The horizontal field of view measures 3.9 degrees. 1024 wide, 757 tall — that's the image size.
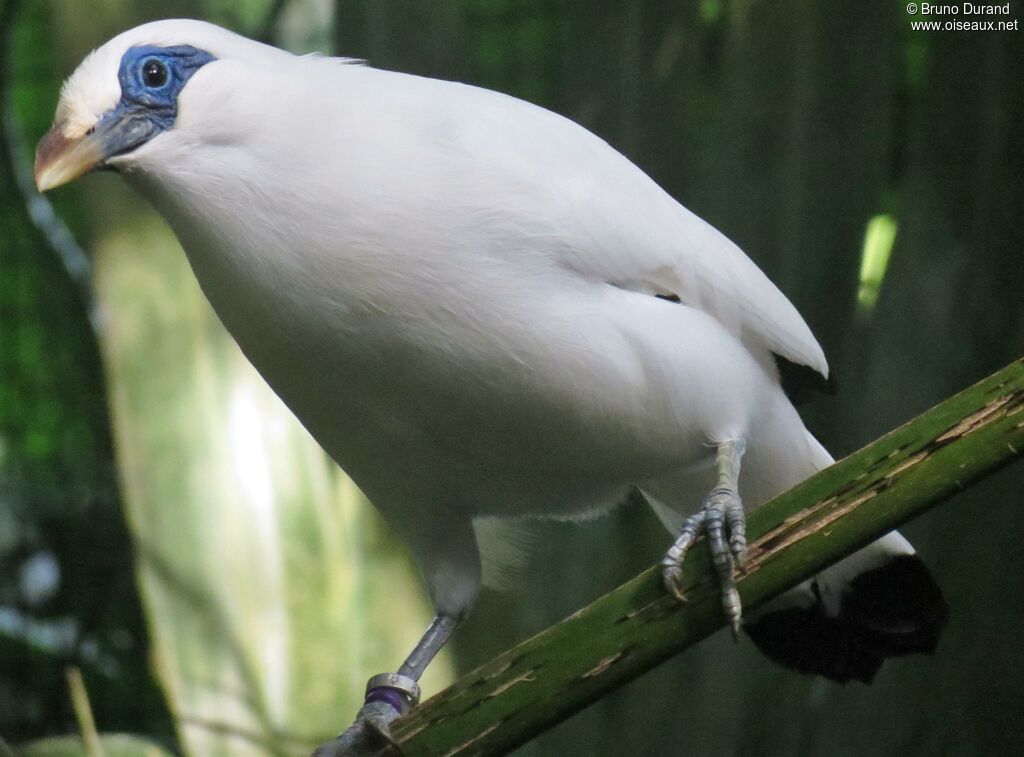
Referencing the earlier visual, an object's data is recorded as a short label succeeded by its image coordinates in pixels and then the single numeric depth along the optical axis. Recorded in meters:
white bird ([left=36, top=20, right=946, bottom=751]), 3.25
